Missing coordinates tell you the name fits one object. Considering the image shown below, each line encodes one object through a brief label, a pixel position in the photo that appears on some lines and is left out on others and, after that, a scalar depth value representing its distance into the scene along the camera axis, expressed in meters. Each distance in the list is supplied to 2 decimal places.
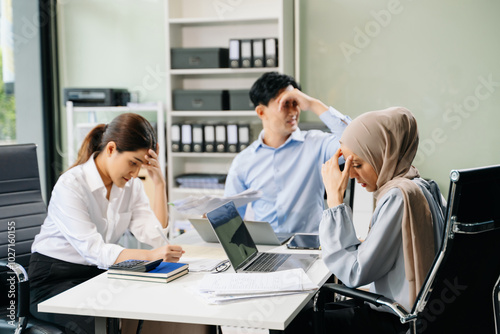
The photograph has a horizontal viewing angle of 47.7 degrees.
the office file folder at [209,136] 4.41
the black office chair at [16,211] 2.38
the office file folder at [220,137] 4.39
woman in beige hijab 1.72
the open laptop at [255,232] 2.41
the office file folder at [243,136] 4.35
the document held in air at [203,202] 2.34
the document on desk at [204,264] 2.05
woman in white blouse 2.14
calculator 1.92
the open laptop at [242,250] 2.02
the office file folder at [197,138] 4.44
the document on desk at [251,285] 1.70
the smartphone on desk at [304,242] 2.38
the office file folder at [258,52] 4.26
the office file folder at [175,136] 4.47
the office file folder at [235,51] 4.31
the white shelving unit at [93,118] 4.53
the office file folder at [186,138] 4.45
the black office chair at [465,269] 1.53
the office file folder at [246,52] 4.29
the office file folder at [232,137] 4.37
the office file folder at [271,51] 4.22
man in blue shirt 2.99
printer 4.60
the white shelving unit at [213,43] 4.39
